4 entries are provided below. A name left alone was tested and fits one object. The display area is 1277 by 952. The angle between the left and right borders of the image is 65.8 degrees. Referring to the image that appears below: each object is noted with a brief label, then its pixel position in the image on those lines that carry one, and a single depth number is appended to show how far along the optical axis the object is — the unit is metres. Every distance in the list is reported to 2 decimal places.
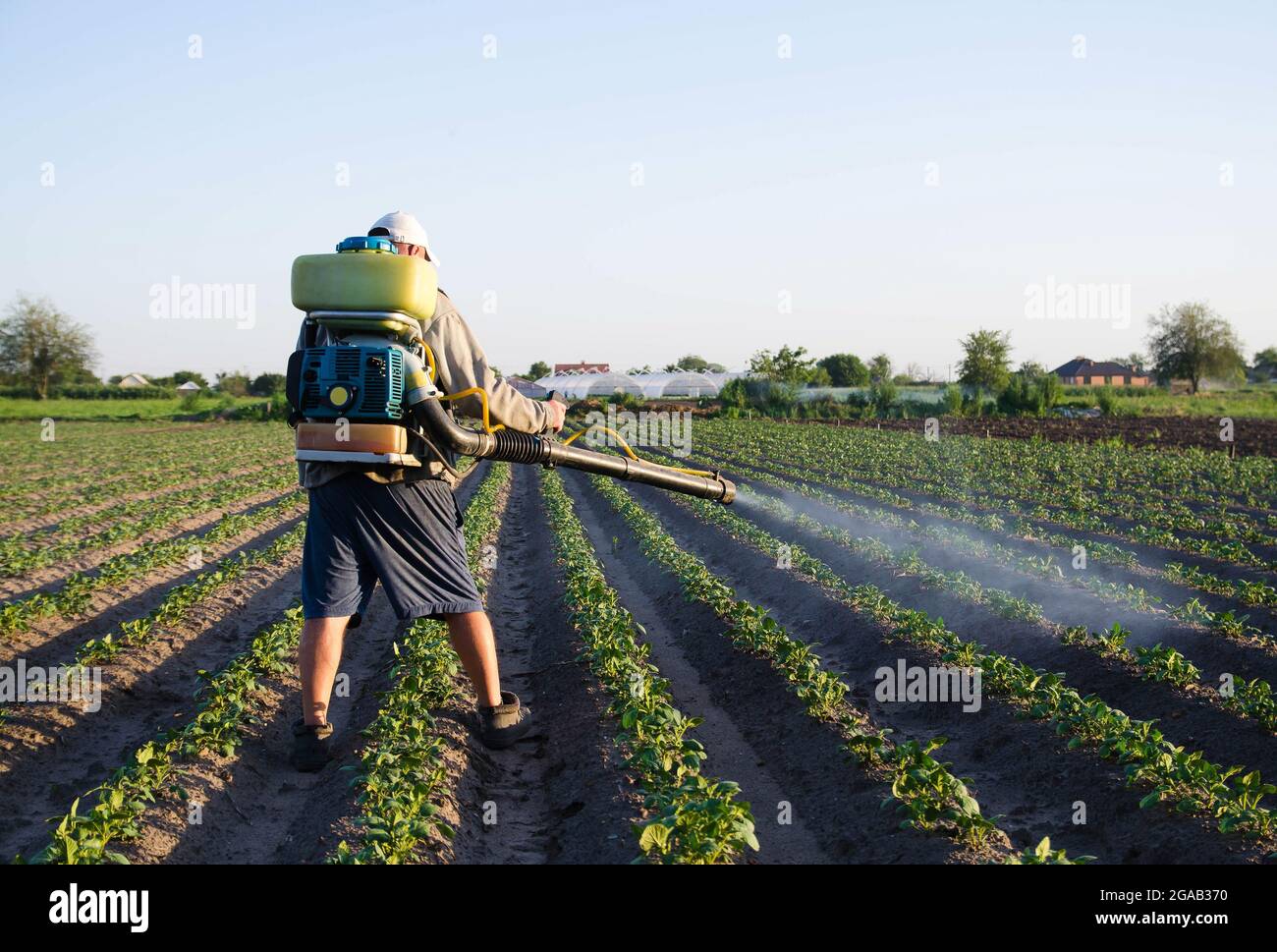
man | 4.20
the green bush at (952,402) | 47.28
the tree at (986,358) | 57.53
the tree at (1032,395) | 46.28
